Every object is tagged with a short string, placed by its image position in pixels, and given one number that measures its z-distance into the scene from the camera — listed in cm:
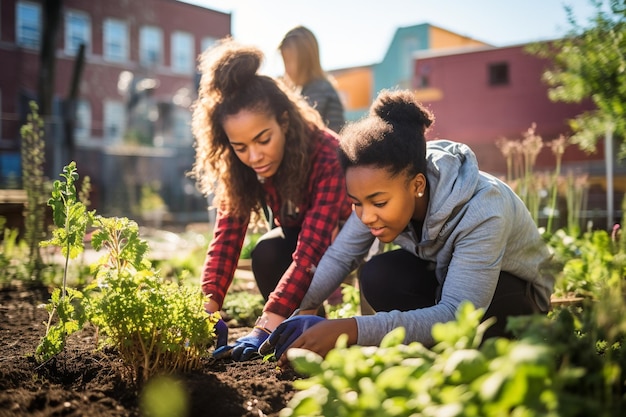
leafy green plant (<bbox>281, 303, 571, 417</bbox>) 89
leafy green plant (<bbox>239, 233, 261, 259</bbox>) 448
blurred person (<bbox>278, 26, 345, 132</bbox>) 396
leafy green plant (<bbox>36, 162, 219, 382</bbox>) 177
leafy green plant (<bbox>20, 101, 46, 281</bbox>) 386
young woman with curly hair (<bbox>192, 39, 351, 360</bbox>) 272
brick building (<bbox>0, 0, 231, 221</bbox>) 1708
